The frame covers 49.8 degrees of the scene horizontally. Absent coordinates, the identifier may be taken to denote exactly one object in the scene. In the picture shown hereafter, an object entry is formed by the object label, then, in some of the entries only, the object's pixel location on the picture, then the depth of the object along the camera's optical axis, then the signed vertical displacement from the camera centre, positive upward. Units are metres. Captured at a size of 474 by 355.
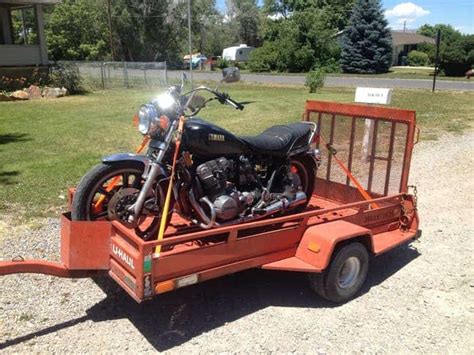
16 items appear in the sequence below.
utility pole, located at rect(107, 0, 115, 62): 43.21 +0.14
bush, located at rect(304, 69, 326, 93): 22.78 -1.49
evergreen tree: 40.22 +0.54
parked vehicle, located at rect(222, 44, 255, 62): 63.97 -1.10
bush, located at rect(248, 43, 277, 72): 43.97 -1.30
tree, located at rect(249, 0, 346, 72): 42.88 -0.24
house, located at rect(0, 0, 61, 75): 21.48 -0.22
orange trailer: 3.60 -1.52
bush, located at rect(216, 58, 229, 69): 45.33 -1.73
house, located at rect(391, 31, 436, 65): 58.53 +0.52
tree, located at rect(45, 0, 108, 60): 49.75 +0.91
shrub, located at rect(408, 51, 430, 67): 52.70 -1.13
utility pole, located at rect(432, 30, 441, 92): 21.95 +0.42
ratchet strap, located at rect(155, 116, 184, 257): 3.79 -1.05
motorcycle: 3.94 -1.04
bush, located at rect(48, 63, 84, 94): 21.59 -1.49
